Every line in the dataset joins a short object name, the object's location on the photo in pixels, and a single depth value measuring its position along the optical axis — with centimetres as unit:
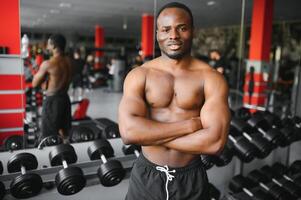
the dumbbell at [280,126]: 252
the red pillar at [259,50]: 511
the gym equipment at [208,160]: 199
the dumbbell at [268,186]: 204
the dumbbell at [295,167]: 248
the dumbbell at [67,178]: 153
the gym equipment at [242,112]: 352
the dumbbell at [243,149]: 212
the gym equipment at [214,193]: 196
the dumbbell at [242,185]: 208
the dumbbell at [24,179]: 150
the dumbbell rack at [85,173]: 179
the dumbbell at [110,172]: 162
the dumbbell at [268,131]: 236
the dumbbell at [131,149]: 207
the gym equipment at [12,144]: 207
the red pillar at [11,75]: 227
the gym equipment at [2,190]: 152
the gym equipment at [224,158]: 209
